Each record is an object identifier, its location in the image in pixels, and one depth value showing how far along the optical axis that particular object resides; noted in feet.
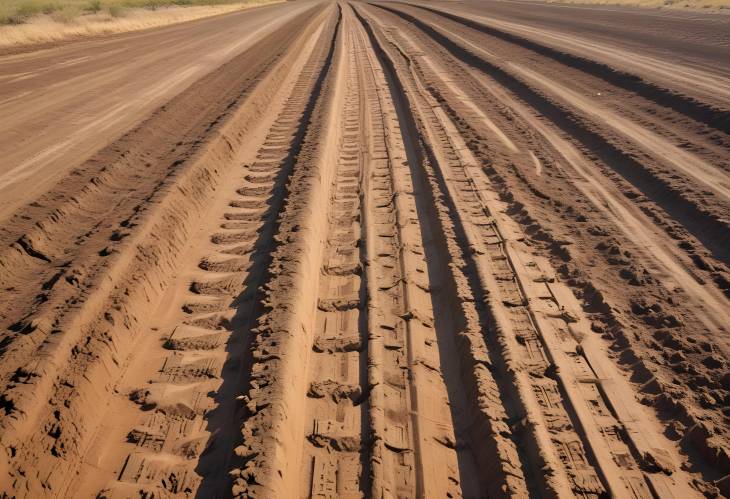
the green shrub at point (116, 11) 97.40
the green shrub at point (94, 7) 101.71
